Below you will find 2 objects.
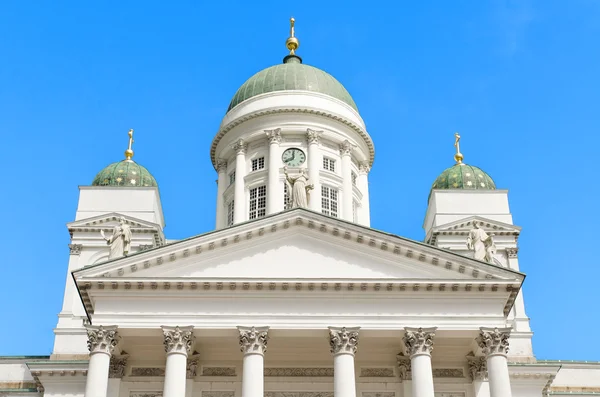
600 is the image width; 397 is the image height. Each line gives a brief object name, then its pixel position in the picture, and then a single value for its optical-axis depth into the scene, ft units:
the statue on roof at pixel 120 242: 104.27
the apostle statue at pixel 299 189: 107.04
